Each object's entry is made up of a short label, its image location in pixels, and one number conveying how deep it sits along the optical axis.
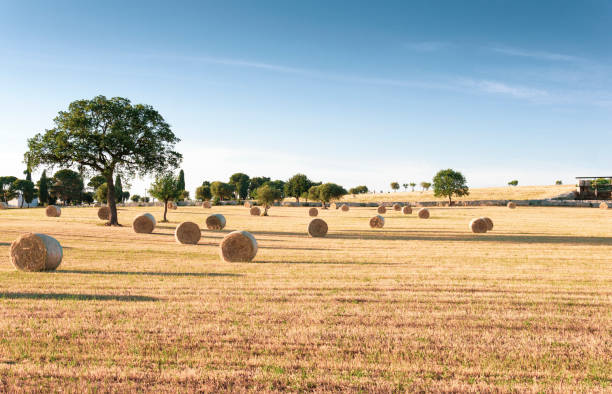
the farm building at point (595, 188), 123.38
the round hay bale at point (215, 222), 43.66
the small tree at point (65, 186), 138.12
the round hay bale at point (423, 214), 66.50
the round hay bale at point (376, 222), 45.36
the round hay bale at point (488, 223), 40.06
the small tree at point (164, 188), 56.88
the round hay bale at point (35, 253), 15.87
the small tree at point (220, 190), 167.38
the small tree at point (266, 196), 80.38
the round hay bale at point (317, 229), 34.06
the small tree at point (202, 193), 164.88
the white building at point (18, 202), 143.62
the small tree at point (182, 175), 160.84
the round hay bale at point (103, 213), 56.12
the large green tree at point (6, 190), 138.25
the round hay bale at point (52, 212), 66.93
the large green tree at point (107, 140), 40.97
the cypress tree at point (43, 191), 123.38
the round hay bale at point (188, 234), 28.00
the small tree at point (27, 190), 128.50
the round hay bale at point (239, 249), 19.25
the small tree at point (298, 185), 148.88
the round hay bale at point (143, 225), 36.66
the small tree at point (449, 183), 118.62
